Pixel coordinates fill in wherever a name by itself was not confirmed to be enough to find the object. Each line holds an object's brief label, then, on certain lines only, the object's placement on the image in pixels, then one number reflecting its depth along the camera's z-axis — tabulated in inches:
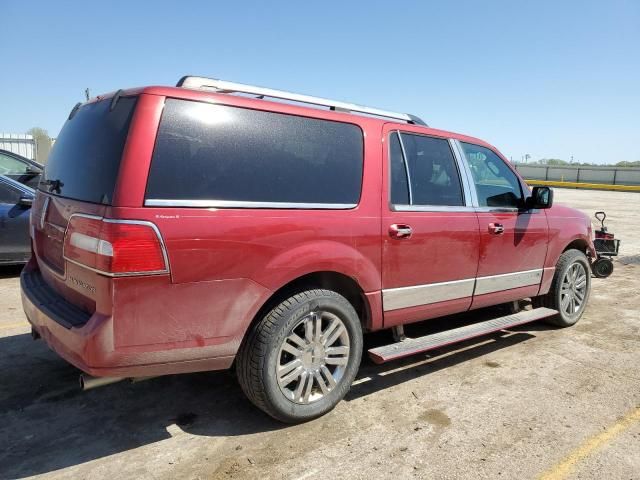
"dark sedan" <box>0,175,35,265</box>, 251.4
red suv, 97.0
